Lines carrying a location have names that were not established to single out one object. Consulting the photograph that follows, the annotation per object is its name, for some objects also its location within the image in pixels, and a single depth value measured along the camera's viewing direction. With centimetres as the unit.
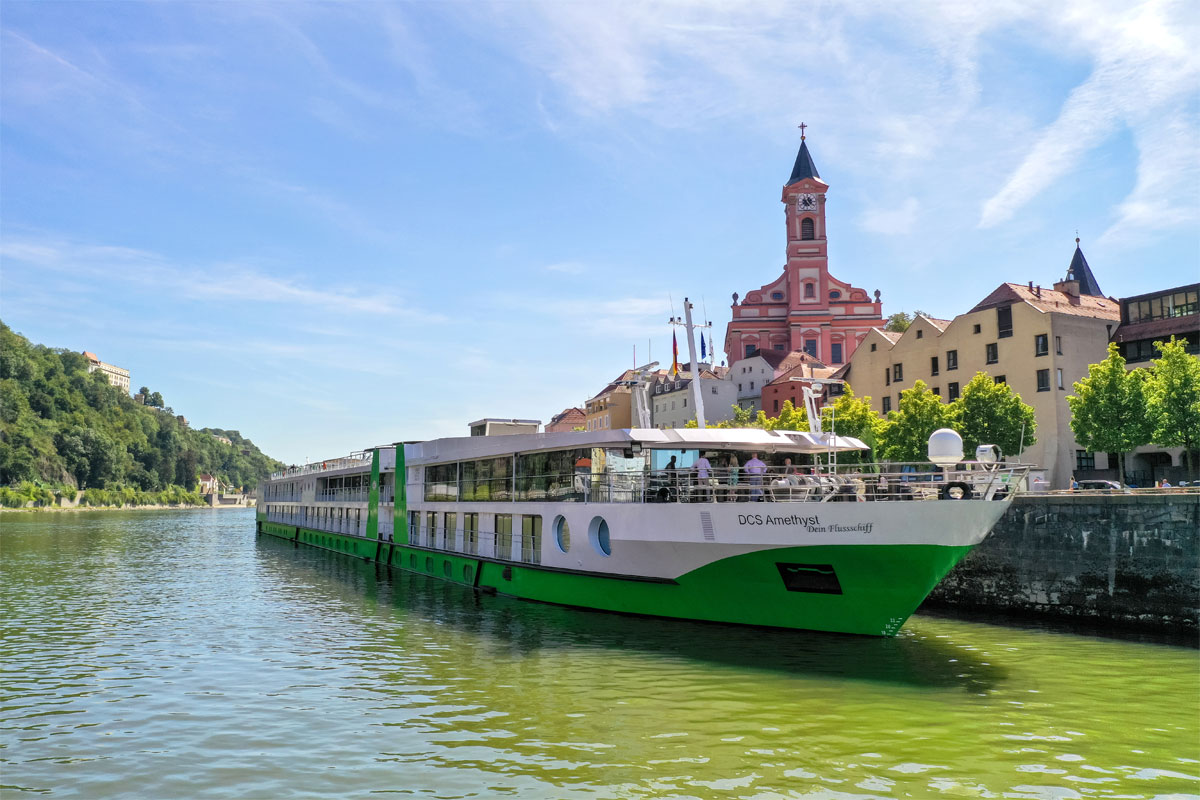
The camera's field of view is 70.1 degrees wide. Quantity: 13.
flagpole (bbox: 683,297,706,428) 2380
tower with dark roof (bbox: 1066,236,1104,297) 7925
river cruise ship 1648
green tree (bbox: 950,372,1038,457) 4019
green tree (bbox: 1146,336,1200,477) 3294
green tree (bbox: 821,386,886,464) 4534
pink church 9512
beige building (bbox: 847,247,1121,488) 4547
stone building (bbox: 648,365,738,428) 9062
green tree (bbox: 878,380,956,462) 4108
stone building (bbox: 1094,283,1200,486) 4509
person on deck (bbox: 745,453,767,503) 1842
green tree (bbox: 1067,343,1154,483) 3494
